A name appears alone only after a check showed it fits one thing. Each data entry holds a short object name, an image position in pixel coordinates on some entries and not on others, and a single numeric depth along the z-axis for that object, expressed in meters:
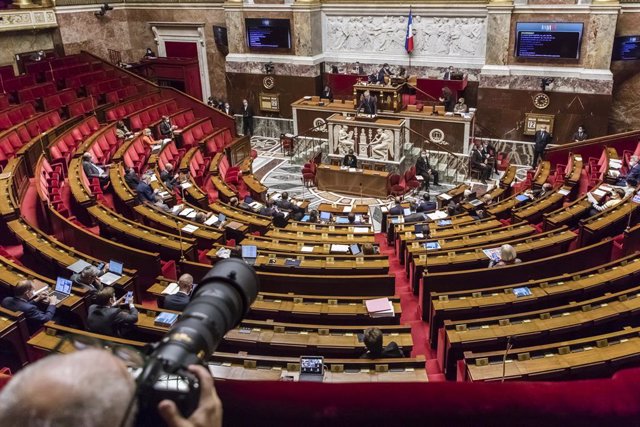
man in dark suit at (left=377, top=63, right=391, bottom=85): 14.07
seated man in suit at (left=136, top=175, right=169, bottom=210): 8.32
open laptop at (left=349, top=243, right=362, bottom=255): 6.80
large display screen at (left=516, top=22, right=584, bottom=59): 12.26
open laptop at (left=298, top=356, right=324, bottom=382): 3.88
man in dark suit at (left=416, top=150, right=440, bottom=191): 11.77
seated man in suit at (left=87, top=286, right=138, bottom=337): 4.58
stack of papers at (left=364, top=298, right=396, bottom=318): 5.05
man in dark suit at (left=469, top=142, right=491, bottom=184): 12.08
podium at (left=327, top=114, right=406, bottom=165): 12.27
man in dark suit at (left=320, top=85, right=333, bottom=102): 14.87
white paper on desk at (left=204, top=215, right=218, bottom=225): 7.73
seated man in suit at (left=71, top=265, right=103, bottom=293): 5.27
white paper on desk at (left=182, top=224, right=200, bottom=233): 7.16
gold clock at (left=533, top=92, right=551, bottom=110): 12.94
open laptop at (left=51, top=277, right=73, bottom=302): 5.06
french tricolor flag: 14.18
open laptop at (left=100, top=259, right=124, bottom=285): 5.54
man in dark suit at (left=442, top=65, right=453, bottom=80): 13.97
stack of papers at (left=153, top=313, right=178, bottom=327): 4.67
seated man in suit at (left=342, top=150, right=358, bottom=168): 12.22
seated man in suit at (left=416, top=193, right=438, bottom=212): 9.18
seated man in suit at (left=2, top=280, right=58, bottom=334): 4.73
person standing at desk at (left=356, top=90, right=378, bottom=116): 12.66
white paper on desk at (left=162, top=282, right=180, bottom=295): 5.33
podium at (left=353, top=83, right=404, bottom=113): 13.11
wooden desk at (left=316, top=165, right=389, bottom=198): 11.59
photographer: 0.88
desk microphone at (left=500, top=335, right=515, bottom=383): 3.75
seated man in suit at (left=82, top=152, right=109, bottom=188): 9.09
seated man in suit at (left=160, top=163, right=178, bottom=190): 9.55
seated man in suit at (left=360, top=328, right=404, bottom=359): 4.12
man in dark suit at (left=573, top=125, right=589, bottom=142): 12.32
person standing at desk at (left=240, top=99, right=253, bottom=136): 16.14
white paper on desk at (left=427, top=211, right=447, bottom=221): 8.62
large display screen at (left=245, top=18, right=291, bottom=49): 15.23
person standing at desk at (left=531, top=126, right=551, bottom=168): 12.66
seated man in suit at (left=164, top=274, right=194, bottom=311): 5.12
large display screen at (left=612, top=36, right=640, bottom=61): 11.82
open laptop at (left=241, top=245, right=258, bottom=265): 6.32
